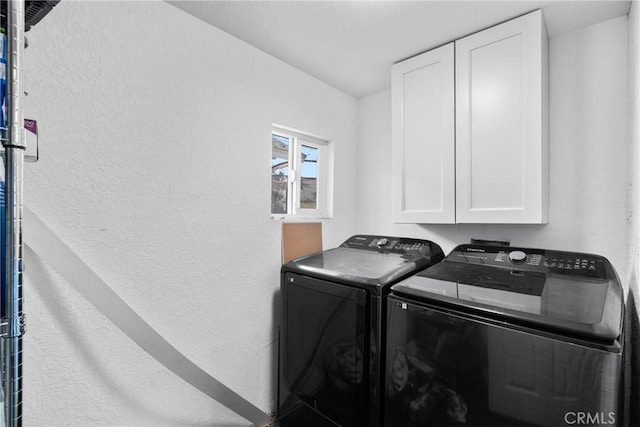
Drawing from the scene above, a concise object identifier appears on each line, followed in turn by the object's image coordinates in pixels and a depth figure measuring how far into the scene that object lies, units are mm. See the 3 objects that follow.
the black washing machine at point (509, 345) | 760
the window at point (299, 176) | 1967
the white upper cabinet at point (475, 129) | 1360
